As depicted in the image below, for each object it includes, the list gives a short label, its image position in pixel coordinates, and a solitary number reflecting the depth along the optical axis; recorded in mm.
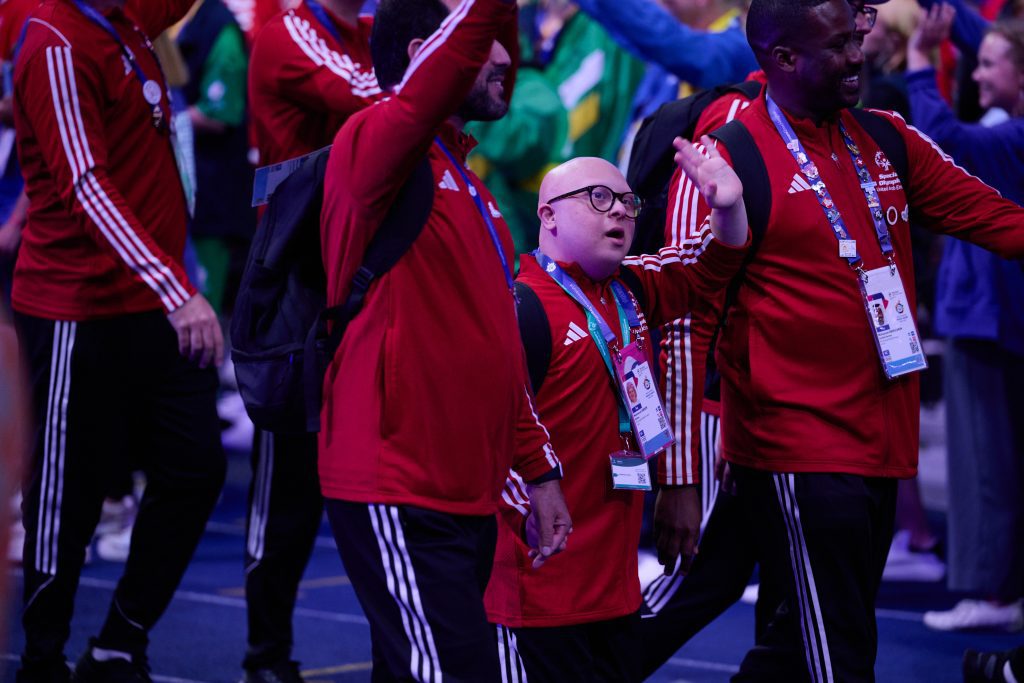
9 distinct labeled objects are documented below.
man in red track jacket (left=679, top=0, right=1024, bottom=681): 7723
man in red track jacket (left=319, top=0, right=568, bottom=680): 6480
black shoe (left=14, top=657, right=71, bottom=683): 9312
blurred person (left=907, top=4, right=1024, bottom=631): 12266
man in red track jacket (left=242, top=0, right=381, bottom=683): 10039
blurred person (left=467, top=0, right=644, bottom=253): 15586
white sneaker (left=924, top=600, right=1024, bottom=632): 12500
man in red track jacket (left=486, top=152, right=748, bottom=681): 7621
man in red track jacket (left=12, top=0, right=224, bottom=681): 9117
